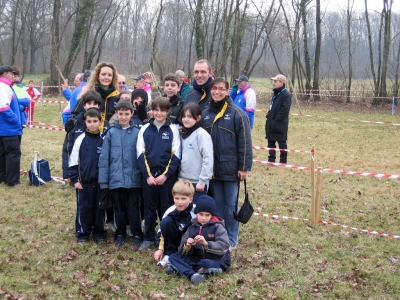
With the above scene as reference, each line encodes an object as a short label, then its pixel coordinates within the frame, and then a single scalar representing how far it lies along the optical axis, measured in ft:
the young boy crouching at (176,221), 16.63
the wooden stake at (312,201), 21.45
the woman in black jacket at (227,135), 17.29
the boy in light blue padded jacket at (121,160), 18.22
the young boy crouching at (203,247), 16.01
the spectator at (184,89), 27.22
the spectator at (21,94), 33.33
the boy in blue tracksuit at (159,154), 17.70
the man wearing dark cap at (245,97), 34.65
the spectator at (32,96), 52.84
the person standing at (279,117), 33.86
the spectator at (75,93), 27.94
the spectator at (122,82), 29.18
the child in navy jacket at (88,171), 18.66
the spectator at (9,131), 26.71
